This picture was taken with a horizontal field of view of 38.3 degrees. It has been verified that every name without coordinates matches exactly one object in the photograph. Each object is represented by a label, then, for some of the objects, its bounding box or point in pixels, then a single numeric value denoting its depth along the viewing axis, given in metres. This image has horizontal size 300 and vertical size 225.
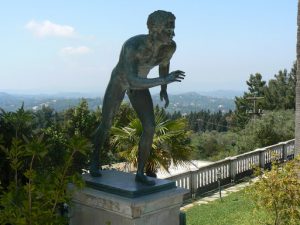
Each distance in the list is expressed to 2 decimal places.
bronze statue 3.72
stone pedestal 3.67
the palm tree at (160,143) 9.06
